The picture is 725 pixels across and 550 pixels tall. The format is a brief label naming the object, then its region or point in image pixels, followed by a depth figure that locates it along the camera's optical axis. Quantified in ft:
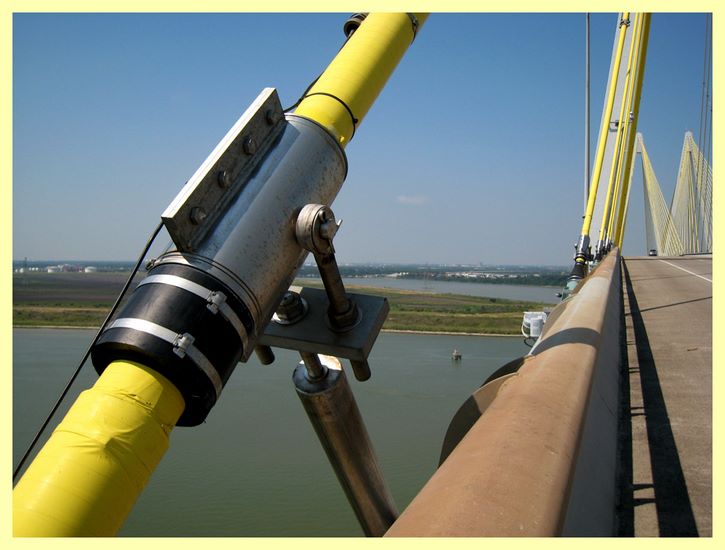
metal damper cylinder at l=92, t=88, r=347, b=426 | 4.86
